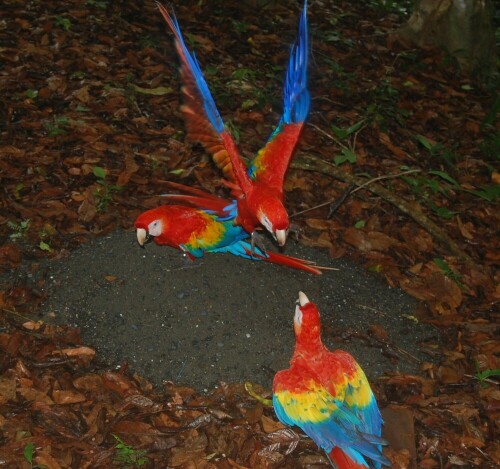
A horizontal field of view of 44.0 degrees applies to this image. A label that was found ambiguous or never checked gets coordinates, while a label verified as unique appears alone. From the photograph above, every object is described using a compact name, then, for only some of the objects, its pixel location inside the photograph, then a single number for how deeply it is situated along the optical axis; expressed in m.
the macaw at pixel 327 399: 2.87
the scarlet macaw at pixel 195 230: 3.56
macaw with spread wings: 3.16
